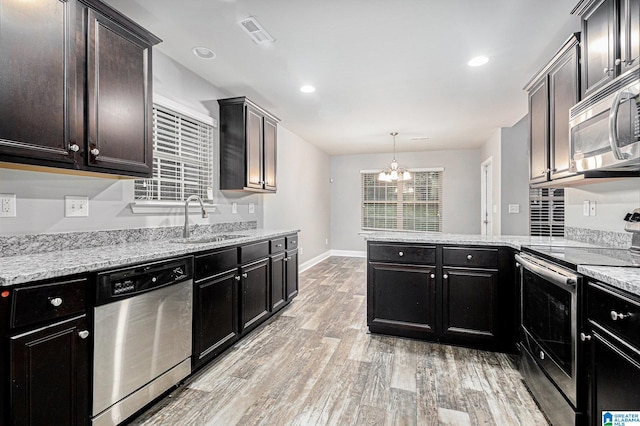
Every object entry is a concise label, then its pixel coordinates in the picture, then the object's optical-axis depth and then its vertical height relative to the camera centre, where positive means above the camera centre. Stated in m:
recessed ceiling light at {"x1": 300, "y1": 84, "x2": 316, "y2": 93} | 3.48 +1.37
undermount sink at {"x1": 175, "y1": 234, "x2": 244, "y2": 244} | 2.68 -0.24
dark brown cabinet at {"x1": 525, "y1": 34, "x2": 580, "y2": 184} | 2.16 +0.75
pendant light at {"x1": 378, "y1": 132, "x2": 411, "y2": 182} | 5.43 +0.66
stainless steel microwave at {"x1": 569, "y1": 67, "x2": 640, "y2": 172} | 1.46 +0.43
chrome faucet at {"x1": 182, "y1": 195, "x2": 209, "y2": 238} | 2.81 -0.01
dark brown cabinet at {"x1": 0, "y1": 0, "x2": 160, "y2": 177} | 1.48 +0.68
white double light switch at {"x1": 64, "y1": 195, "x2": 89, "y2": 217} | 2.03 +0.05
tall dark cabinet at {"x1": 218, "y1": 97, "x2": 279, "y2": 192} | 3.48 +0.76
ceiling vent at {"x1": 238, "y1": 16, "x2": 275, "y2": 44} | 2.26 +1.35
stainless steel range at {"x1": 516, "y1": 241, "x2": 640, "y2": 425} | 1.56 -0.64
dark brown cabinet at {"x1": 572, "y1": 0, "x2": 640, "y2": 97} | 1.59 +0.94
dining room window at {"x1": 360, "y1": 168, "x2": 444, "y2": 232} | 7.37 +0.23
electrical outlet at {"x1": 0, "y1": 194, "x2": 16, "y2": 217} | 1.72 +0.05
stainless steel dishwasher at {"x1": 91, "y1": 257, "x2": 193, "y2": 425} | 1.60 -0.69
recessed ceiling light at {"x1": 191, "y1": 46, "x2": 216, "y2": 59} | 2.68 +1.38
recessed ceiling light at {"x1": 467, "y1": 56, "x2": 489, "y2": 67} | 2.82 +1.35
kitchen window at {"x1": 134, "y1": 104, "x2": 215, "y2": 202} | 2.76 +0.51
